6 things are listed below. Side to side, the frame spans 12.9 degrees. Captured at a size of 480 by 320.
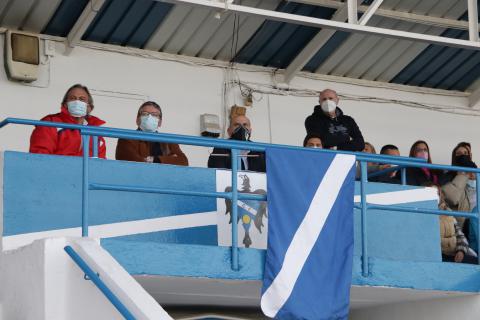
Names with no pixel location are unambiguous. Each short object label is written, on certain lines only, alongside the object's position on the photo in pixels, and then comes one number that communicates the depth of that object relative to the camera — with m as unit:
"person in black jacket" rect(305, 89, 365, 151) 19.98
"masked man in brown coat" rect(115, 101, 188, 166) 16.96
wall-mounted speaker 22.65
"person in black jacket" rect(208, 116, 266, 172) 17.82
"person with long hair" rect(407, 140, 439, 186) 21.51
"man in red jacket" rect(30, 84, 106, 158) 16.06
